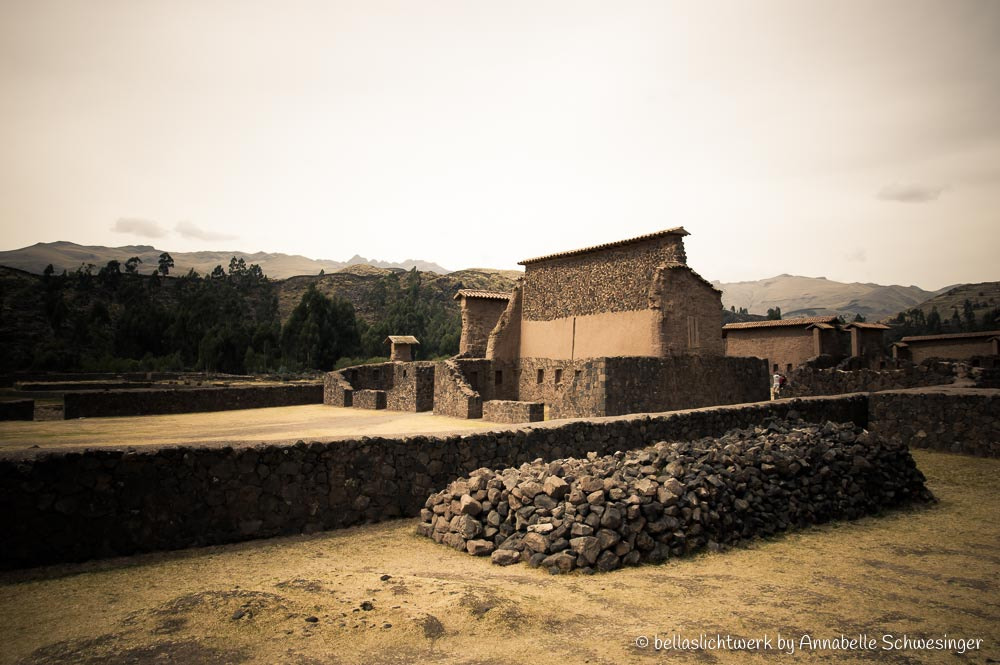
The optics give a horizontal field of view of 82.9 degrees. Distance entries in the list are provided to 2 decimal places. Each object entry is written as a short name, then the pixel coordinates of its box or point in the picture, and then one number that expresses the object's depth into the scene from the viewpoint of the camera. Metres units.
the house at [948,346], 37.50
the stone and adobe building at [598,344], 19.66
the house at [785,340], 35.50
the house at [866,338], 38.31
